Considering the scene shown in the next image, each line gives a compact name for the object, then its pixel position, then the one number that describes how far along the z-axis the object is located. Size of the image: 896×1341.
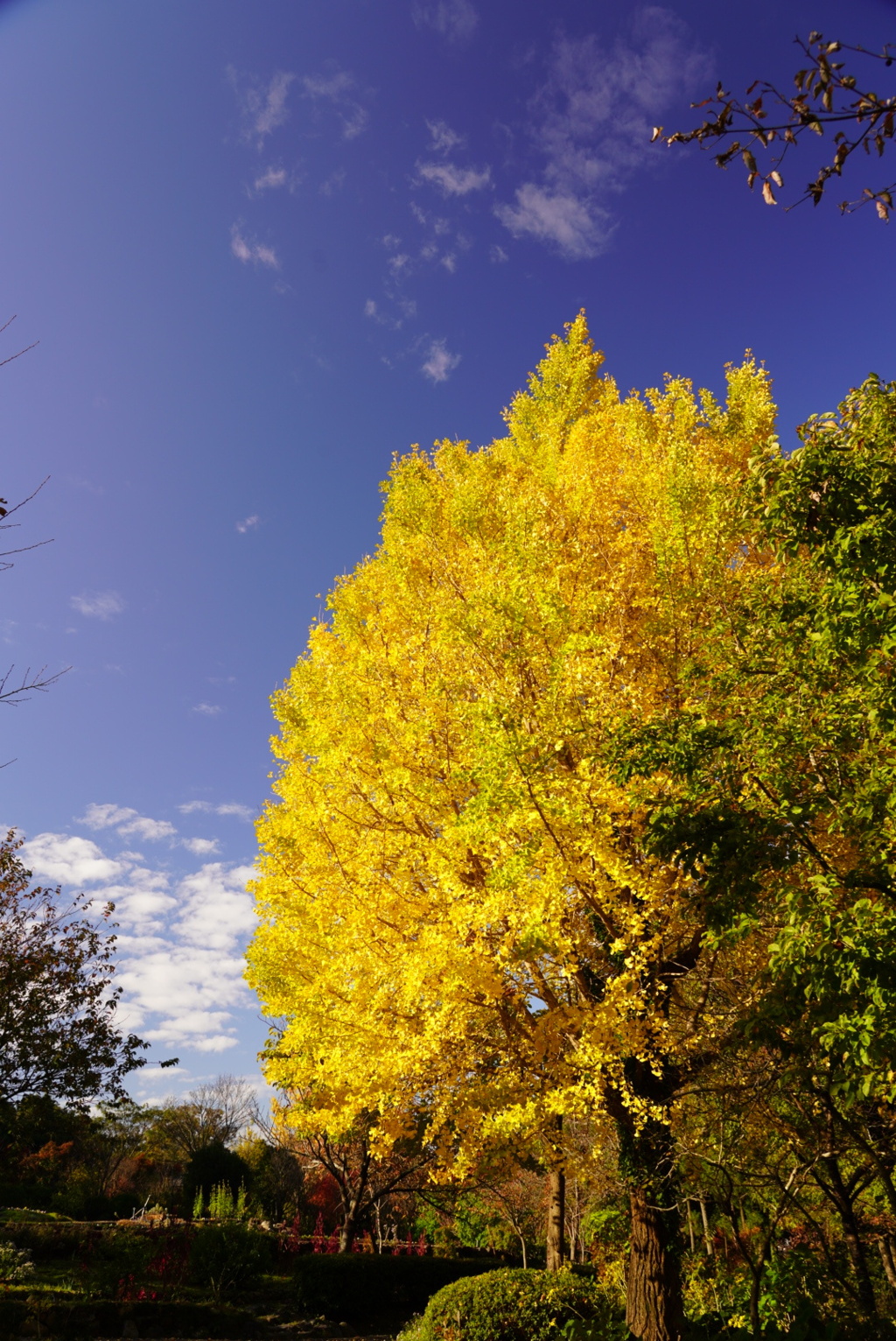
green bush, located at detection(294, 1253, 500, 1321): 12.12
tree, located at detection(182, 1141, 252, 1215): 19.47
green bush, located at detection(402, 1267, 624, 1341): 7.61
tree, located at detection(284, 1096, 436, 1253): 14.22
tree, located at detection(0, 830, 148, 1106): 10.81
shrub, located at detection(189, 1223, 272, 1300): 12.89
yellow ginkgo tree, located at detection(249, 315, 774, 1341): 5.89
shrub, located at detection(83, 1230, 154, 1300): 10.78
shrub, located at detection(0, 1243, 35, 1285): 10.65
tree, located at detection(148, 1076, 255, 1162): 33.03
